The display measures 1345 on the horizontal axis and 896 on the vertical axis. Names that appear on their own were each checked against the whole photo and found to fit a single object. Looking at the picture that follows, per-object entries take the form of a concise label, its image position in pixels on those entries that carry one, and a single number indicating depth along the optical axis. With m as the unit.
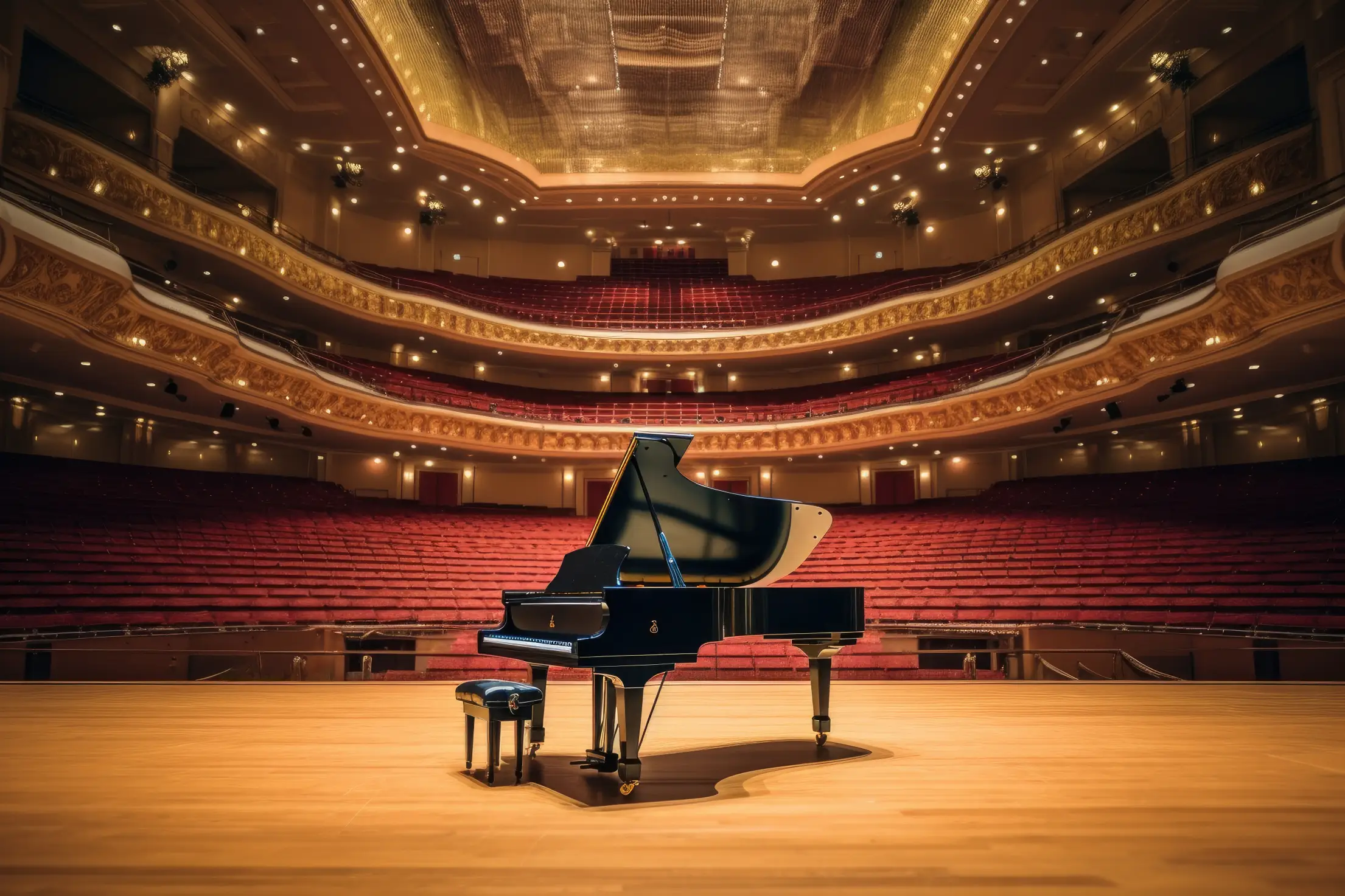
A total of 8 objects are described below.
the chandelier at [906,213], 17.73
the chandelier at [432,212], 17.80
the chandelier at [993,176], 16.09
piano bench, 2.67
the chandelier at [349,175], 16.00
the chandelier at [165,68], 12.03
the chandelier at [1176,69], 12.13
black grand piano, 2.55
